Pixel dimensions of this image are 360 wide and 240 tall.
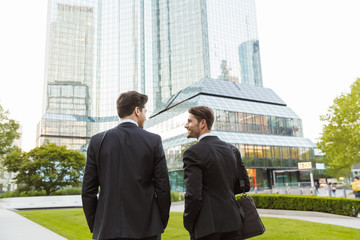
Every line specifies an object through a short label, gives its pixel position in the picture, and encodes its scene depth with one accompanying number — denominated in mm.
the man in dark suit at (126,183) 2887
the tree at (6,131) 27453
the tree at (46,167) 32875
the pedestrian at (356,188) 14820
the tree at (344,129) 26797
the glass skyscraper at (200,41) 96062
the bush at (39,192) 32844
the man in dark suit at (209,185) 3184
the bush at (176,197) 28547
